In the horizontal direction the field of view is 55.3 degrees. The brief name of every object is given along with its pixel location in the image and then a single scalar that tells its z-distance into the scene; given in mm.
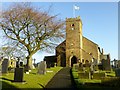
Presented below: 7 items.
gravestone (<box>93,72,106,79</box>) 8352
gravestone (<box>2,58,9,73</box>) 9407
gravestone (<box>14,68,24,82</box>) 6984
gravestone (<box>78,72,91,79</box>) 8650
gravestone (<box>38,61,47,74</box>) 9917
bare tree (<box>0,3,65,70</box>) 13998
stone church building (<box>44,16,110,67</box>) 28956
